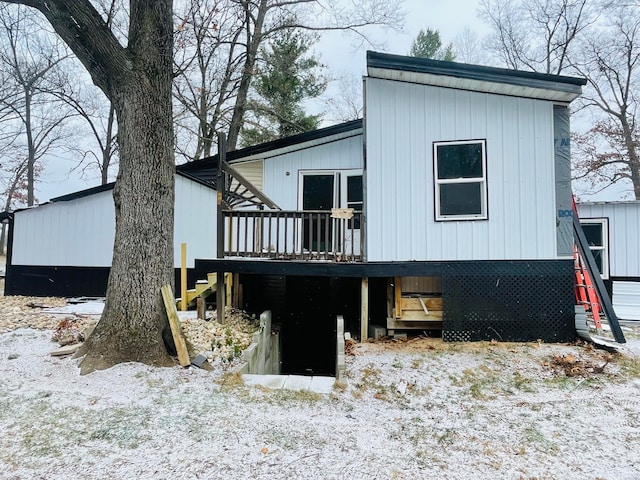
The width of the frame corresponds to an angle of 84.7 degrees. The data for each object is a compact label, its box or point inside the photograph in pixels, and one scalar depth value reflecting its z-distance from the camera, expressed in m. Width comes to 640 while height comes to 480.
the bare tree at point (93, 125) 18.19
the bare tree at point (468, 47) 19.77
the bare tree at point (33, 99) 15.42
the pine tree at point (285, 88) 15.77
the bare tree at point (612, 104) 15.29
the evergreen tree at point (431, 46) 20.98
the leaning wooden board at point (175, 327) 4.09
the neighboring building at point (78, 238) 9.48
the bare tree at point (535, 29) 16.30
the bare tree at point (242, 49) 13.89
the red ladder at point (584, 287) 5.39
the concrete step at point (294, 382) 3.70
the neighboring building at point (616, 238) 8.03
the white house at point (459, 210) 5.20
